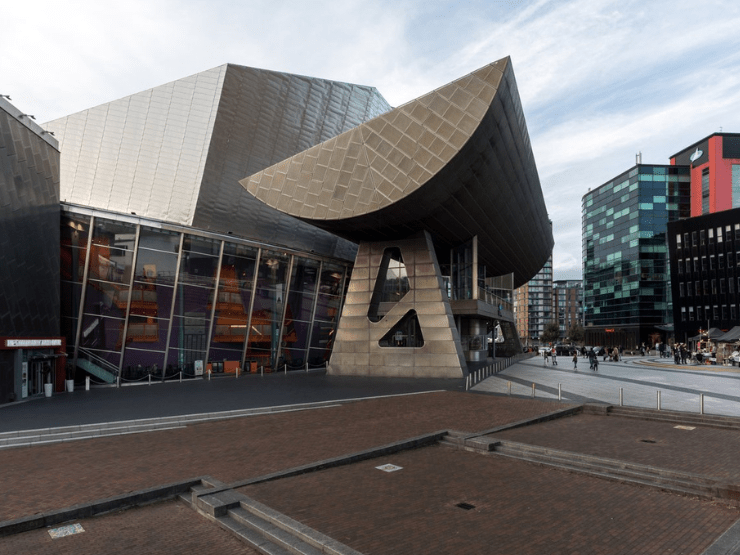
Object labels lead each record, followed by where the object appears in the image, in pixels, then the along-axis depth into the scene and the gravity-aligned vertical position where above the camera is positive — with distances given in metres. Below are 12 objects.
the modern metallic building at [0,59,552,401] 27.81 +6.95
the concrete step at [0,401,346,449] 13.59 -3.26
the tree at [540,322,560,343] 156.07 +2.23
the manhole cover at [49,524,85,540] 7.39 -3.21
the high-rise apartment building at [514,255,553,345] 181.75 +8.73
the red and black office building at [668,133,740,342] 84.88 +15.97
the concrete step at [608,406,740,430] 15.27 -2.21
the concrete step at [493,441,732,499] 9.12 -2.54
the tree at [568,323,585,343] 147.90 +1.99
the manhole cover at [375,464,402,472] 10.71 -2.89
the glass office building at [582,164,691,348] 117.31 +22.16
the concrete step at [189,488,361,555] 6.90 -2.98
